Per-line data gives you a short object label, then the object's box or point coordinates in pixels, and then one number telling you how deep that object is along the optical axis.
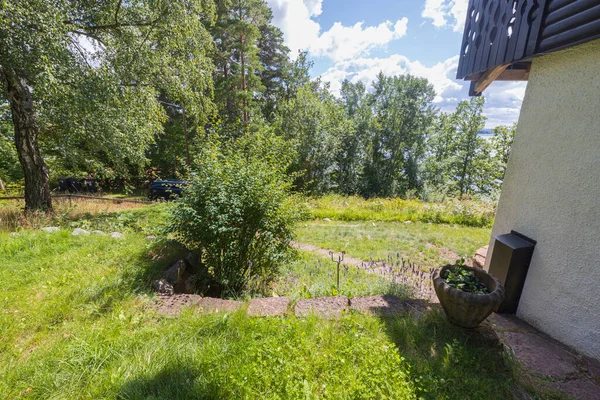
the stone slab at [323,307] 2.34
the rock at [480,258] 3.63
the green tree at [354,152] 18.75
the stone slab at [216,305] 2.32
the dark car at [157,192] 11.57
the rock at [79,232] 3.85
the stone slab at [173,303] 2.29
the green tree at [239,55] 12.22
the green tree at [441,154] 21.81
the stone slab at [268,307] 2.32
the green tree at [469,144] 21.23
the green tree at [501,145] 17.28
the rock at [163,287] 2.58
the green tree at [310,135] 15.06
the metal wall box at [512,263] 2.60
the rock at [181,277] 2.85
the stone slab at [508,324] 2.39
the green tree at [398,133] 19.61
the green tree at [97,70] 3.84
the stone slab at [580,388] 1.68
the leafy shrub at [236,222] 2.96
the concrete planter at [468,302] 1.89
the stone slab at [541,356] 1.87
